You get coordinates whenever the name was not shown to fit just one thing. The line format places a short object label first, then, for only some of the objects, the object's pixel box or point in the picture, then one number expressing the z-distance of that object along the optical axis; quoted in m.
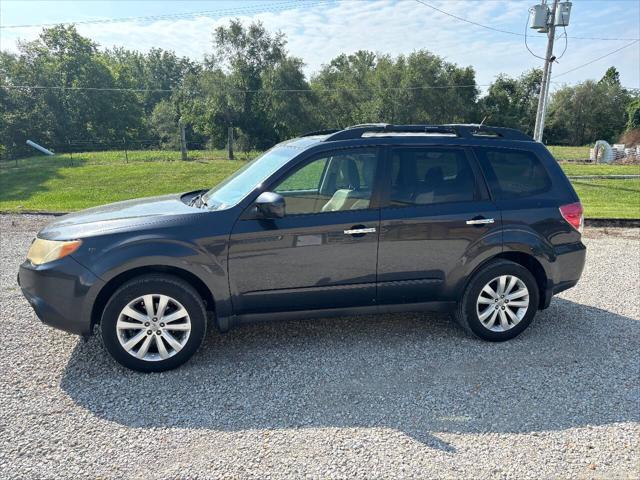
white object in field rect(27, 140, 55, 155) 44.81
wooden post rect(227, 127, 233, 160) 33.44
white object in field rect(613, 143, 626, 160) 32.38
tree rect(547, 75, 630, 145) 52.47
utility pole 15.45
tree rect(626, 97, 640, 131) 47.06
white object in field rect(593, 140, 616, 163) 30.94
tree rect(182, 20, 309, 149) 39.19
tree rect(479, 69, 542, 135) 48.78
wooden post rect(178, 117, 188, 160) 29.95
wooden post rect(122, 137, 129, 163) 28.92
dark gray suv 3.50
